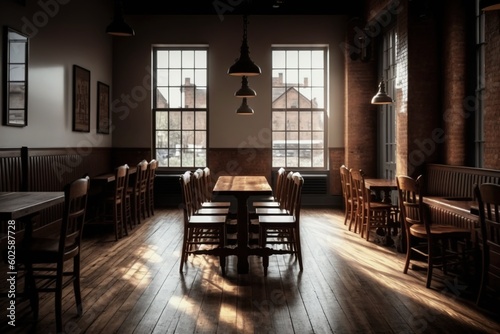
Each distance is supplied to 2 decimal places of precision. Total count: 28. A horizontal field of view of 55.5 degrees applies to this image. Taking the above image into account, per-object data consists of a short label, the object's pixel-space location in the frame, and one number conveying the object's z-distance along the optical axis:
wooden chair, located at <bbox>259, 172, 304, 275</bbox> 5.01
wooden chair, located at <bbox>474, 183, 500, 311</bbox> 3.54
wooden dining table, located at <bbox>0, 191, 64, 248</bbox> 3.08
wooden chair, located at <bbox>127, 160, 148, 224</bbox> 8.06
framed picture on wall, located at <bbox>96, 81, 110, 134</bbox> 9.52
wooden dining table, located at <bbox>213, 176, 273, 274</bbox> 5.03
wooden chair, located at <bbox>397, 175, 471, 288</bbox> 4.52
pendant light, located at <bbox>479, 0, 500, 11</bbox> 3.68
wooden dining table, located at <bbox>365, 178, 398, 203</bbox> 6.81
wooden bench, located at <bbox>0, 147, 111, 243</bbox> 5.82
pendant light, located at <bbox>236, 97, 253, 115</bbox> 8.71
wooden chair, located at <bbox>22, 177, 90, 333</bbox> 3.30
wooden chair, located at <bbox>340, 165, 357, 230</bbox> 7.75
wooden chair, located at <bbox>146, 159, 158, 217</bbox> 9.06
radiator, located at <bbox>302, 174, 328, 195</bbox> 10.48
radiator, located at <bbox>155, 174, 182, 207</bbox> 10.51
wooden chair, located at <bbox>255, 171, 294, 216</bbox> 5.79
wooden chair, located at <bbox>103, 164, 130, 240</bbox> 6.88
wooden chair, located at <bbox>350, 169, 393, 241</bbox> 6.81
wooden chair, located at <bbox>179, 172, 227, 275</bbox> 5.01
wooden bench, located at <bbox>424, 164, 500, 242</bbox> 4.84
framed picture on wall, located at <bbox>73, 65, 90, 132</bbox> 8.12
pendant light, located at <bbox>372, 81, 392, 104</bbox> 7.51
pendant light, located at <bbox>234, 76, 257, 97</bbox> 7.81
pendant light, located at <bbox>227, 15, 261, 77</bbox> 5.64
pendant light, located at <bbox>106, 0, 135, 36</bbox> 6.34
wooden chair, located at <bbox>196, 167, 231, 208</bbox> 6.76
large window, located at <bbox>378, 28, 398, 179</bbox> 8.81
